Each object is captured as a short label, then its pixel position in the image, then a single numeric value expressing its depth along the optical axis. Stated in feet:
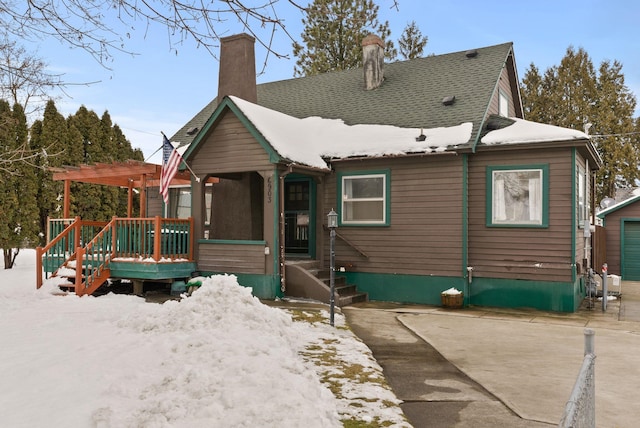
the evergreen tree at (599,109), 101.25
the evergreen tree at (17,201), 61.36
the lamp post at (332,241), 27.17
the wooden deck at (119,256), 38.34
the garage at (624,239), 63.31
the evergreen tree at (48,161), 66.64
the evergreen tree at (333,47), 95.04
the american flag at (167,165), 37.46
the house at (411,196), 36.45
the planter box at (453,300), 36.94
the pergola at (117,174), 41.22
